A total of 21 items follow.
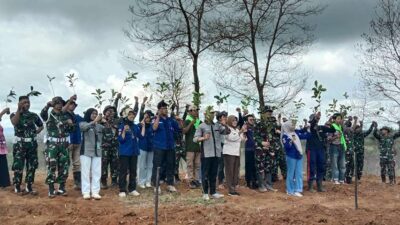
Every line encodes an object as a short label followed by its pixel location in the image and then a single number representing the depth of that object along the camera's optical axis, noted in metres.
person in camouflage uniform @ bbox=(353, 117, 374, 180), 12.68
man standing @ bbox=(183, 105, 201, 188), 10.31
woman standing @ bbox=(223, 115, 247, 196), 9.61
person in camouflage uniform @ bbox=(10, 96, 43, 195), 8.72
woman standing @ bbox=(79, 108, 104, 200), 8.83
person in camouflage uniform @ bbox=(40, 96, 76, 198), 8.67
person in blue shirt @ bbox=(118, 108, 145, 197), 9.13
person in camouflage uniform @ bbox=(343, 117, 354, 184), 12.20
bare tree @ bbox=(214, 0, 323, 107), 13.19
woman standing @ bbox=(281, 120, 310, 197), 10.13
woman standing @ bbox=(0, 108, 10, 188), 9.61
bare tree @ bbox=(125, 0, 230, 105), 12.72
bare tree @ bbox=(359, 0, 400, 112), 15.18
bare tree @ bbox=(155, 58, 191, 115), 10.60
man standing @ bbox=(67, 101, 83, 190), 9.08
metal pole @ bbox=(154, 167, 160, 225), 6.51
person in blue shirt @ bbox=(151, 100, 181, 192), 9.62
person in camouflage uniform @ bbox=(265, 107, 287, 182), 10.49
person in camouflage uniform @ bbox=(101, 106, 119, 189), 9.63
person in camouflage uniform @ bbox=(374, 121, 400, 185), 12.78
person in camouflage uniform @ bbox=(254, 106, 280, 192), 10.34
